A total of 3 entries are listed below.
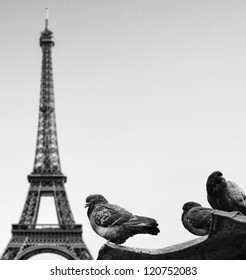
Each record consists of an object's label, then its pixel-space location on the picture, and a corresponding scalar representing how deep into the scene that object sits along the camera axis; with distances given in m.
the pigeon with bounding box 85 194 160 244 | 5.70
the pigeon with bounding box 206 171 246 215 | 5.79
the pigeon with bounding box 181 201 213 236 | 5.56
